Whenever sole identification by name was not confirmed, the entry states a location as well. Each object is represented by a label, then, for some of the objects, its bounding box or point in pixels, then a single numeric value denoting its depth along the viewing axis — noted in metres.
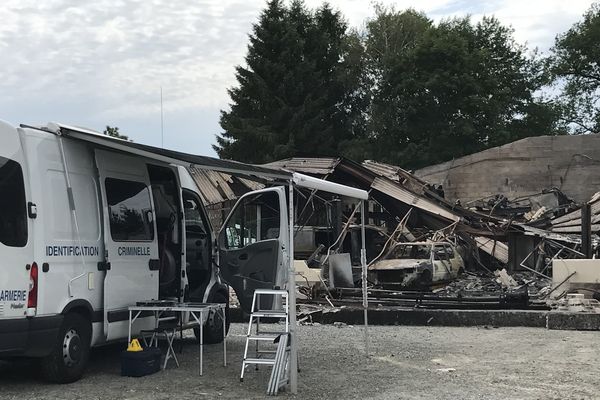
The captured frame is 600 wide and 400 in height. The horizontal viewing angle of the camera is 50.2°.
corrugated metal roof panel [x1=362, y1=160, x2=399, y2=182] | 23.80
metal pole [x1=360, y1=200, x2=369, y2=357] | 8.86
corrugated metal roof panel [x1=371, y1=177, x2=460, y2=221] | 21.86
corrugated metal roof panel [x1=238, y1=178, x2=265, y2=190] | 21.40
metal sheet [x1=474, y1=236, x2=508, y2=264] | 21.09
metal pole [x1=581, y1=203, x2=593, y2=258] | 15.89
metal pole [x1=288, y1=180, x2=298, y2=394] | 6.62
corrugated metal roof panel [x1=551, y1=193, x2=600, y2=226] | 21.64
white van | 6.26
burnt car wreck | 16.34
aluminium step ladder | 6.62
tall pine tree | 40.22
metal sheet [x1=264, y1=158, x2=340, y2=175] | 22.05
